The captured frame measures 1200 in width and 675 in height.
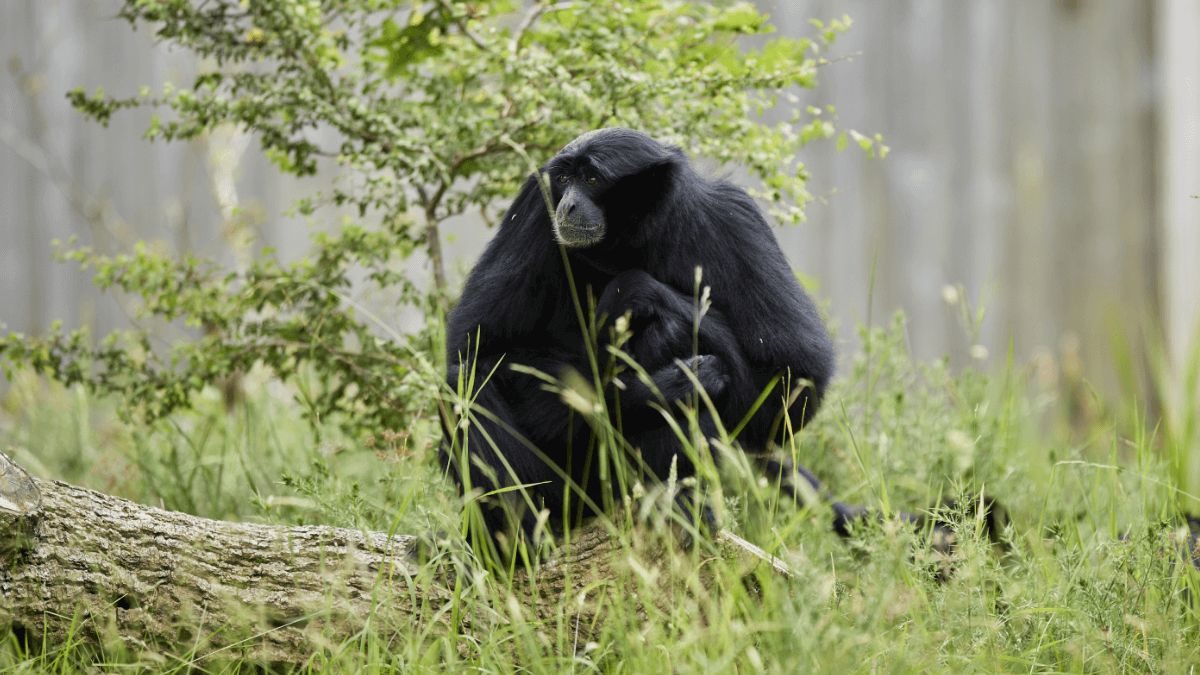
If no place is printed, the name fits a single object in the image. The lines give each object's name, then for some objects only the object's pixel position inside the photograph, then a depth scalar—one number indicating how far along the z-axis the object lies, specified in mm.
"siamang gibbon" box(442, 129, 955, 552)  7707
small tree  9297
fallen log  6578
